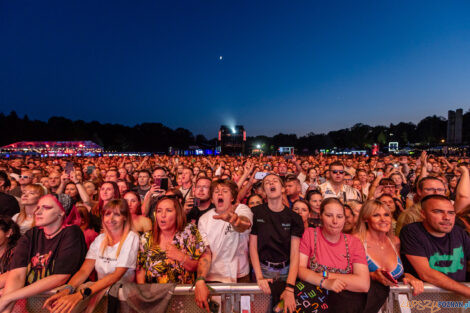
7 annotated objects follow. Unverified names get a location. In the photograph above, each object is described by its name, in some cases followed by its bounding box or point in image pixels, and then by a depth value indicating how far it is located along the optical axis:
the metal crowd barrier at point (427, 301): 2.32
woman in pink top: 2.25
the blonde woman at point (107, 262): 2.21
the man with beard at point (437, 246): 2.42
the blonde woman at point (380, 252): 2.27
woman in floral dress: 2.48
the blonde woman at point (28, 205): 3.39
